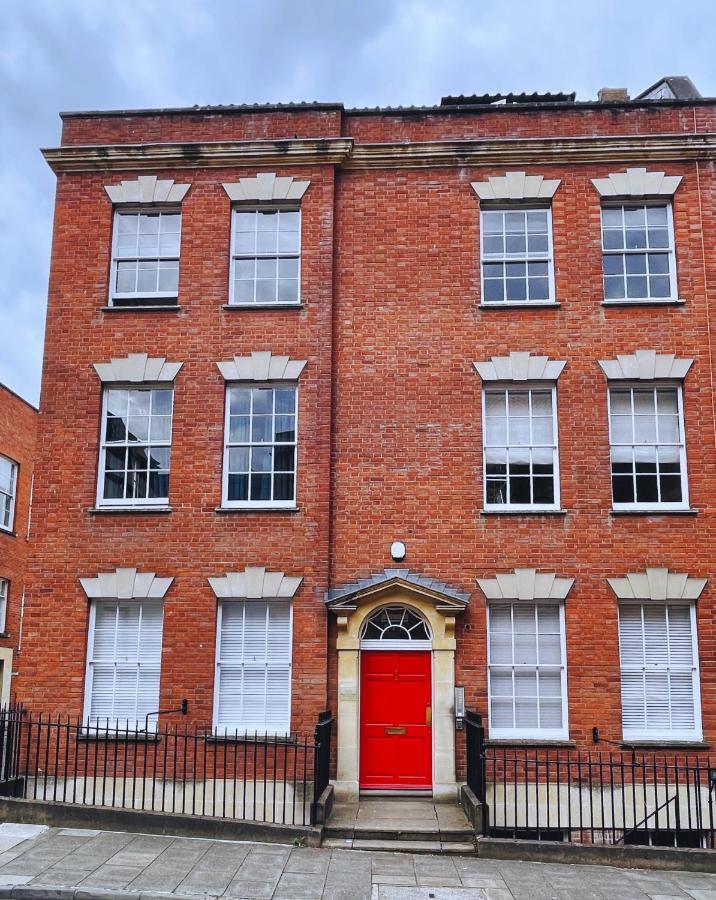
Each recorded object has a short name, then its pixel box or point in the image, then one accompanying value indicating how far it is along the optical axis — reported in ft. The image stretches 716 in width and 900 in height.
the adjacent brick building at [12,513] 81.15
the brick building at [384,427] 44.45
